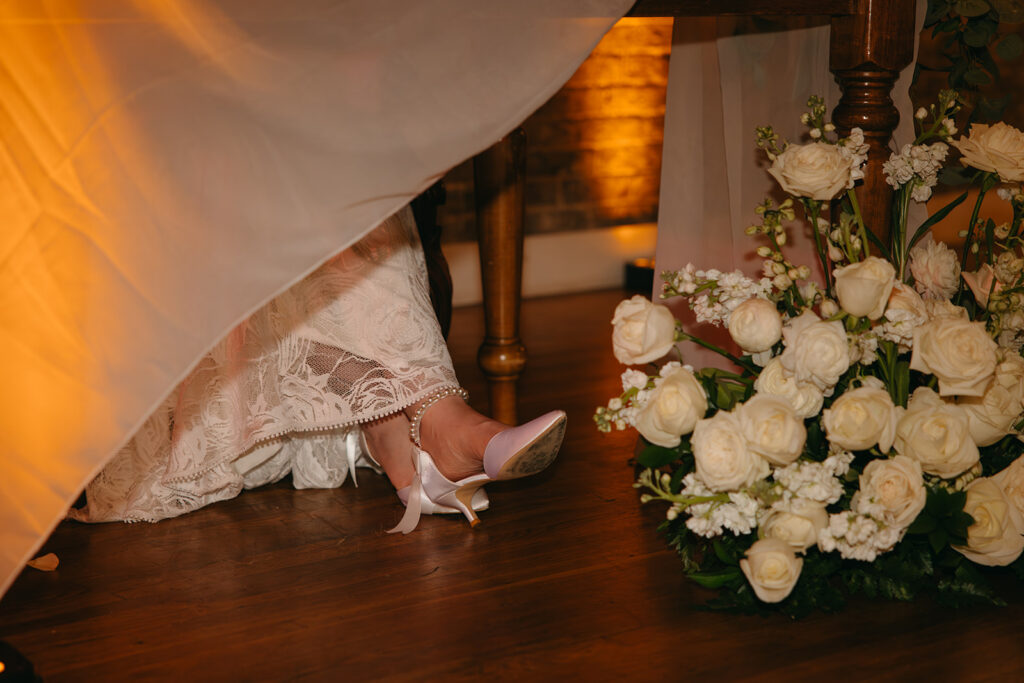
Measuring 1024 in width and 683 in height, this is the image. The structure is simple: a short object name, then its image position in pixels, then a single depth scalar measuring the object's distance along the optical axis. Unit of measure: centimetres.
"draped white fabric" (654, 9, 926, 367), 128
